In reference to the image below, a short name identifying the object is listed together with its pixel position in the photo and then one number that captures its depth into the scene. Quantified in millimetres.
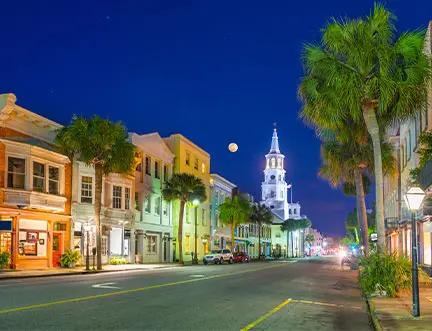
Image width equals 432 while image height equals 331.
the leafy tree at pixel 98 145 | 35188
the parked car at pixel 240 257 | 62578
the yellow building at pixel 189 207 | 59781
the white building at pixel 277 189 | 146000
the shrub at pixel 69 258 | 37594
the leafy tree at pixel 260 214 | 92000
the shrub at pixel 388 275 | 17516
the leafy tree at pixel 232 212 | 71312
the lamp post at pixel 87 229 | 41941
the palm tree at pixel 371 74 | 17812
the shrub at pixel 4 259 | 31109
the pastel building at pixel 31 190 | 33219
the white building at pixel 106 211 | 41094
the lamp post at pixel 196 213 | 52500
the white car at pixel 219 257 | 56156
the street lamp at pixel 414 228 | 12875
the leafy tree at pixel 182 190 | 52125
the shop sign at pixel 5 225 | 32906
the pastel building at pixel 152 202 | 50594
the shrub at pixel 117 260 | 44300
